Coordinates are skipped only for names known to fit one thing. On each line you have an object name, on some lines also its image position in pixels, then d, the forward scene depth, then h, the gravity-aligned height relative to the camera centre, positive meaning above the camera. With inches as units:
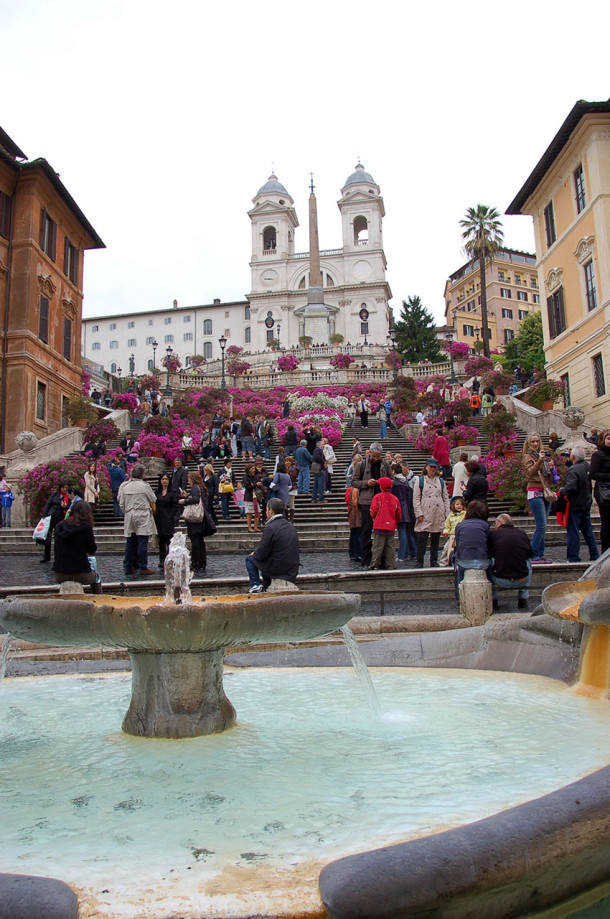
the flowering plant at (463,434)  820.6 +106.8
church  3174.2 +1073.2
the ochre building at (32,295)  970.7 +350.3
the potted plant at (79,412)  939.3 +168.9
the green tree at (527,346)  2316.9 +613.8
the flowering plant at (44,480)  617.6 +54.2
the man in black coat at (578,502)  363.3 +11.1
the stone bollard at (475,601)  268.5 -26.7
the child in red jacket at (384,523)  387.2 +4.6
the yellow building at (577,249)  905.5 +377.1
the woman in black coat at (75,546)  278.8 -1.1
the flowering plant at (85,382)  1383.6 +319.2
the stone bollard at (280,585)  255.8 -17.4
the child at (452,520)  384.7 +5.0
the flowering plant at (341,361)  1996.8 +476.8
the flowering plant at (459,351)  1760.6 +437.7
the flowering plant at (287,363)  1945.1 +461.7
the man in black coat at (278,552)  264.1 -6.0
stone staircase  536.7 +4.6
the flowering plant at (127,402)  1242.6 +238.6
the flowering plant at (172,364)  1787.4 +455.4
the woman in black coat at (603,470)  337.1 +24.9
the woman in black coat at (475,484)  401.1 +24.2
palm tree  2032.5 +837.5
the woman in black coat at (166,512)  418.6 +16.1
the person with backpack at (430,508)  399.9 +12.4
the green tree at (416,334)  2544.3 +692.4
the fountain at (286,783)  85.7 -43.3
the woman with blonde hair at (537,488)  382.3 +19.8
